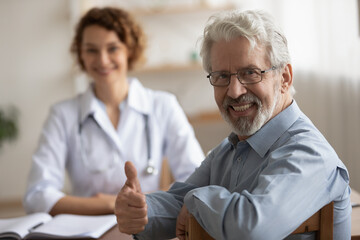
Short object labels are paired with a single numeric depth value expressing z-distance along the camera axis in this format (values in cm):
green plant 480
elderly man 108
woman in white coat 238
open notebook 157
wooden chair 111
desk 143
